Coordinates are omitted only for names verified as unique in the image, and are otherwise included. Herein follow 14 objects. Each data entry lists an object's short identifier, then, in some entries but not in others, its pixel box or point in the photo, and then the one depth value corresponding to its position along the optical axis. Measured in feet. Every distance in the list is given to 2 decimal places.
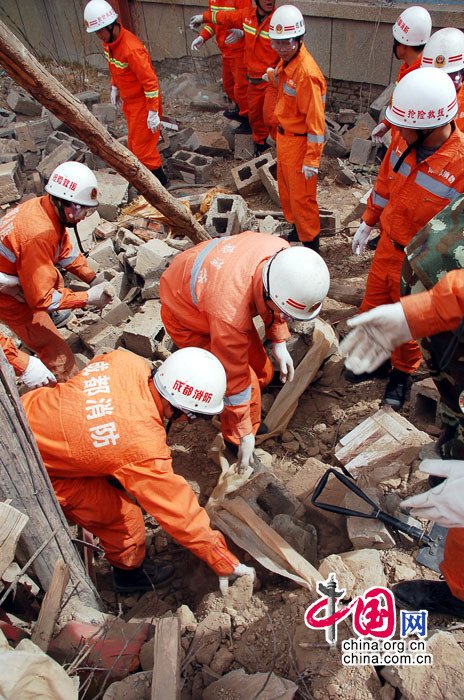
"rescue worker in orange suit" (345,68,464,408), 12.28
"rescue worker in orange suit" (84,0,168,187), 22.75
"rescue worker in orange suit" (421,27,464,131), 16.17
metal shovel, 10.60
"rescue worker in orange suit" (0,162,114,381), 14.07
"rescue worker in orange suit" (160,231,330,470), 11.02
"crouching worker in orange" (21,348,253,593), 9.79
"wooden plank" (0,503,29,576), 7.51
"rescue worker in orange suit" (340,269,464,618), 7.71
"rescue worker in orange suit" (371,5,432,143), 18.38
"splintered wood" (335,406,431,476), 12.60
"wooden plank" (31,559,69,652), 8.11
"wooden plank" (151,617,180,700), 7.74
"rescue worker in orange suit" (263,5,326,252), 18.13
